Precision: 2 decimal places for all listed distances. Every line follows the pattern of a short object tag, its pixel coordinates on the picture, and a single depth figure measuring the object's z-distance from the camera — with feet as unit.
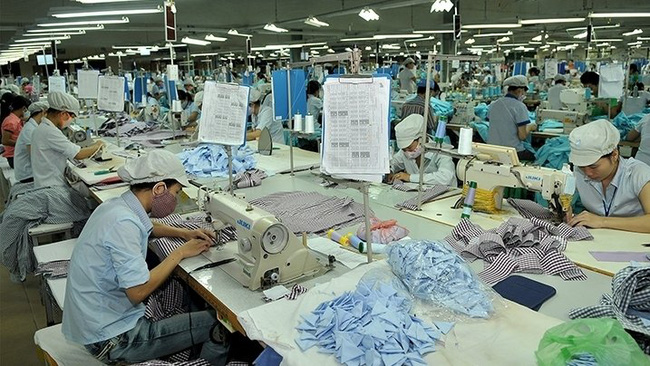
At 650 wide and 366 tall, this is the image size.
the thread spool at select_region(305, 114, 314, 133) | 13.35
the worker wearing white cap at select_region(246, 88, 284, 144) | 22.40
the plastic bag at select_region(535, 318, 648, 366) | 4.32
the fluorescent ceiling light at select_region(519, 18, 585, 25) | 28.94
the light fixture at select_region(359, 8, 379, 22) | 25.03
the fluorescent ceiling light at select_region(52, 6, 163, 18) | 19.65
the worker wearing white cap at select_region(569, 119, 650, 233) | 9.21
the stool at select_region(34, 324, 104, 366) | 7.91
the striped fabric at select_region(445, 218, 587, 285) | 7.61
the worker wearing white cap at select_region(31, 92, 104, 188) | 15.74
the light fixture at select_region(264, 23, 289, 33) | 34.60
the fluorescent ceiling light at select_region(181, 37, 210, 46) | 39.29
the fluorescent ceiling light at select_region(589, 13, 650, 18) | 26.17
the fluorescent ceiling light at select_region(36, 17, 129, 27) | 24.40
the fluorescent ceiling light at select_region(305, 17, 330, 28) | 29.14
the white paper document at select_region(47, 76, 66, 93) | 29.68
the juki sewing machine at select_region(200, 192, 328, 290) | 7.23
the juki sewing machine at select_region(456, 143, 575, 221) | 9.32
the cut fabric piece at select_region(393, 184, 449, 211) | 11.10
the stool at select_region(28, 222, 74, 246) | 13.71
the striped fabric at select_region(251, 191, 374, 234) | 9.97
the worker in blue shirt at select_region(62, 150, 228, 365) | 7.26
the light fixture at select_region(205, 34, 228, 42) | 44.27
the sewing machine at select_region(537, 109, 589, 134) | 22.58
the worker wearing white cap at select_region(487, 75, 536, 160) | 20.18
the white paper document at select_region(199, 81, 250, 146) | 11.57
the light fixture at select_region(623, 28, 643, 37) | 53.79
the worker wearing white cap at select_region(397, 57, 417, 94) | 40.34
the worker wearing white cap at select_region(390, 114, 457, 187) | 12.16
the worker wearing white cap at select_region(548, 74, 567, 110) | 25.98
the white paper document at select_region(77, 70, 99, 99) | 22.39
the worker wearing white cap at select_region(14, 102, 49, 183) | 17.79
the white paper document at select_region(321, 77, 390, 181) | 7.40
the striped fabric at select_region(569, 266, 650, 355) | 5.40
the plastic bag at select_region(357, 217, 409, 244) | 8.96
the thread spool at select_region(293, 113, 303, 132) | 13.60
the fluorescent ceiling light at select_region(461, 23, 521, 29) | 37.82
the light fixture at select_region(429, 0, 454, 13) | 19.80
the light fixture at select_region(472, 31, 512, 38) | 53.07
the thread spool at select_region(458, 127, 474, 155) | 10.00
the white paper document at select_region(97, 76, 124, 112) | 20.49
